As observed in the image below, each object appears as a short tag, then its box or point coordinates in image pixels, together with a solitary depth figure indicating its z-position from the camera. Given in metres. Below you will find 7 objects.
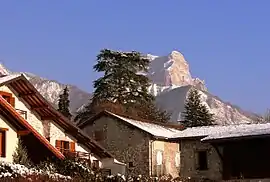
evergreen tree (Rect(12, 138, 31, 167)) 33.22
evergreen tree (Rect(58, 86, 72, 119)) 83.09
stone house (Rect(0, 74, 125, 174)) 37.31
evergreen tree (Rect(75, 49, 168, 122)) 76.75
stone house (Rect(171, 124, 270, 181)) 39.19
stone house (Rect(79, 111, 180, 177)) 54.03
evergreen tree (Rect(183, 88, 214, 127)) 78.38
